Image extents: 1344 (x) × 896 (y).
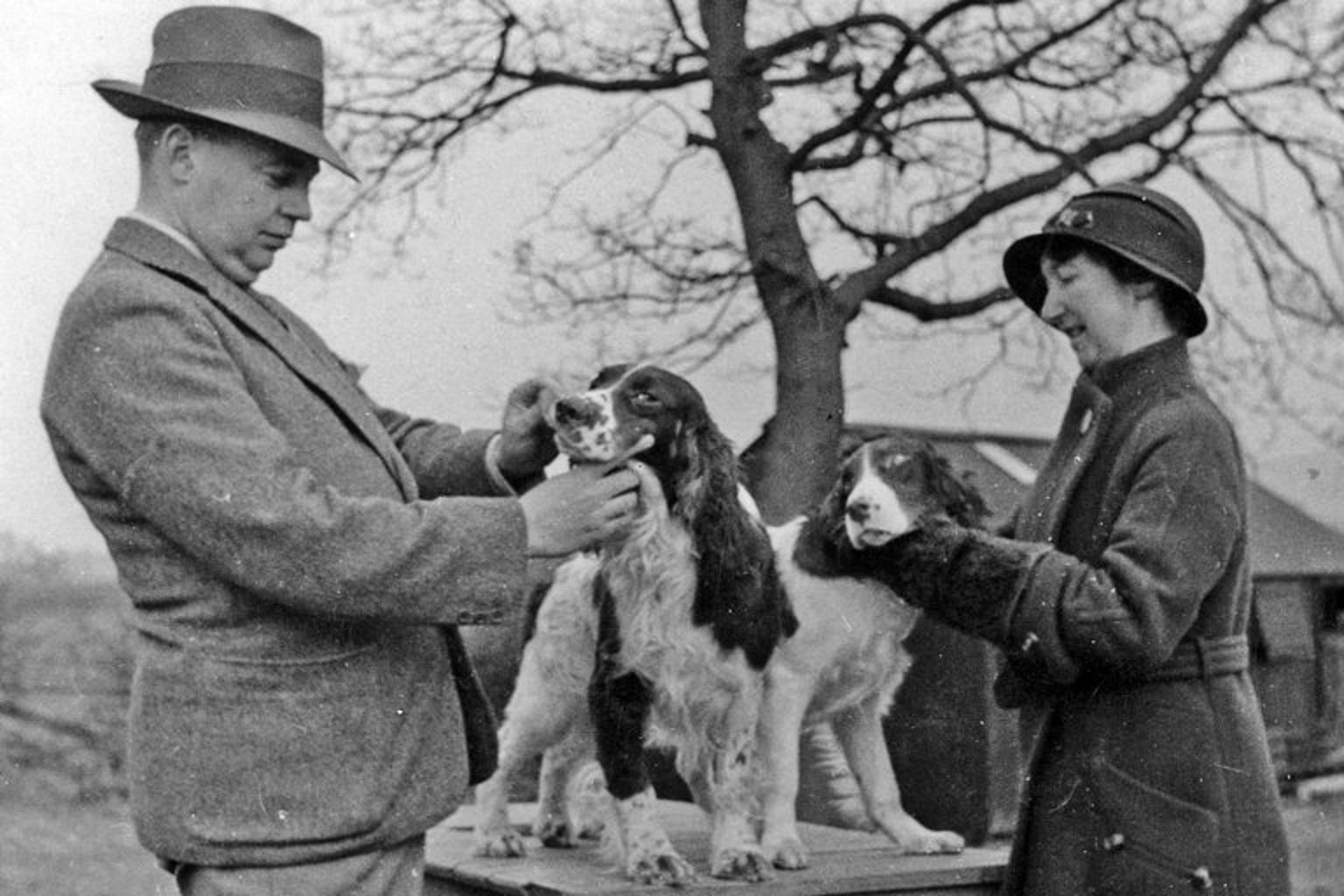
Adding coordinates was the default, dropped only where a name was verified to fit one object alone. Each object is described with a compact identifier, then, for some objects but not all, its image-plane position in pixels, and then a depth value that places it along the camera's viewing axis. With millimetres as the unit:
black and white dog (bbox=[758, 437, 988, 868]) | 3023
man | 2006
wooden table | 2992
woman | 2549
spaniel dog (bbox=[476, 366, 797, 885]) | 3025
